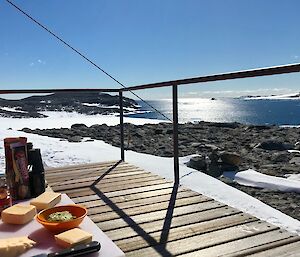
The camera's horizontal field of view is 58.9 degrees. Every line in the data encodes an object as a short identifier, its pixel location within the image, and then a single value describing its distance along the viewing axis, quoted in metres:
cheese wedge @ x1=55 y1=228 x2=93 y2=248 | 0.87
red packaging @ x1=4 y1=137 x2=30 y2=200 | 1.30
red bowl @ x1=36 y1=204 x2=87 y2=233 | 0.97
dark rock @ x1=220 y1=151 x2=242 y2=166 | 4.95
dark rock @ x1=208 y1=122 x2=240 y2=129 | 14.68
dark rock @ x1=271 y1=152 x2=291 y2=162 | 5.98
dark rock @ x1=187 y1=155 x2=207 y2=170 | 4.57
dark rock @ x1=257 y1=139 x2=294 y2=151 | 8.04
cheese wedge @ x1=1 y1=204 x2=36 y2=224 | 1.03
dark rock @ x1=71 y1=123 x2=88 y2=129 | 11.60
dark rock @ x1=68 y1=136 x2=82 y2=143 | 6.08
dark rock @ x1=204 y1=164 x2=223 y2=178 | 4.54
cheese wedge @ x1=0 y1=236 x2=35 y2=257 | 0.82
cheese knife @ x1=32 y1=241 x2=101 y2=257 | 0.82
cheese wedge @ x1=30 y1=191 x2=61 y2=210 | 1.16
